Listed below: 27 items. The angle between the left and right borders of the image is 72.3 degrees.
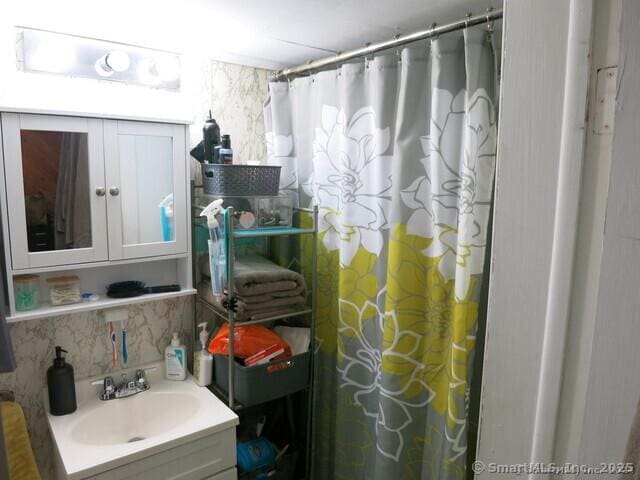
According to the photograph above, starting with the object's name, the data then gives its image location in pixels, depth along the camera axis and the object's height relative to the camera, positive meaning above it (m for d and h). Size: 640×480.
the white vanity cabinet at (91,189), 1.38 -0.03
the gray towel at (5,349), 1.26 -0.49
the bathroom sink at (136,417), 1.59 -0.88
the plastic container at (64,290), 1.52 -0.38
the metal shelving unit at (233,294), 1.62 -0.47
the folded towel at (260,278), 1.68 -0.36
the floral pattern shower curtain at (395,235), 1.38 -0.17
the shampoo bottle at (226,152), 1.72 +0.13
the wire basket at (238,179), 1.69 +0.02
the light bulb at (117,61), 1.61 +0.45
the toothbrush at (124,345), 1.77 -0.65
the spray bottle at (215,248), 1.63 -0.24
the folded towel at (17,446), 1.42 -0.86
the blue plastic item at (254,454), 1.81 -1.13
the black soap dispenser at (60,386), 1.55 -0.73
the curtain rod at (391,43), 1.30 +0.51
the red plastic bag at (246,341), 1.73 -0.63
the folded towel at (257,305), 1.69 -0.48
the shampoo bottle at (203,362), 1.81 -0.73
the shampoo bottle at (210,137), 1.77 +0.19
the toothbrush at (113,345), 1.74 -0.65
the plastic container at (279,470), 1.81 -1.21
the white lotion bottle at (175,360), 1.83 -0.74
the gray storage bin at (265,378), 1.67 -0.76
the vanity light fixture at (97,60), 1.50 +0.44
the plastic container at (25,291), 1.43 -0.37
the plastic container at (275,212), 1.82 -0.11
